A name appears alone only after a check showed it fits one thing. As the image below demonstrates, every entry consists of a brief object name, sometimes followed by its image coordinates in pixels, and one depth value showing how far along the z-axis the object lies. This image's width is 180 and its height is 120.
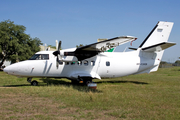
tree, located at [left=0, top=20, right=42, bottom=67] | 35.59
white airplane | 12.85
